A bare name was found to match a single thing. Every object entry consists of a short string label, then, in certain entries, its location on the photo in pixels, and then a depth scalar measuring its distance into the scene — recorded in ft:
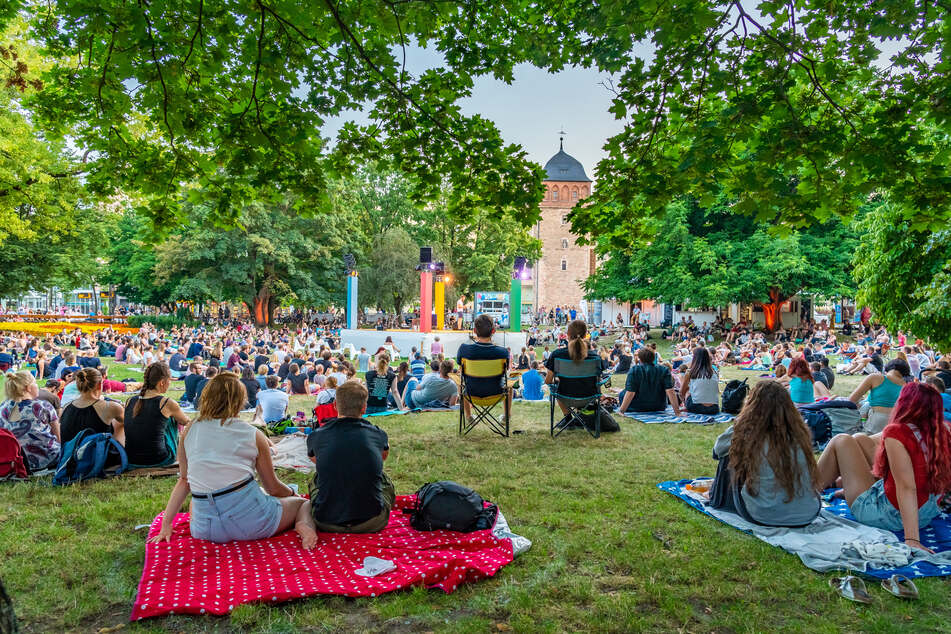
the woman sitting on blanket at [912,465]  11.76
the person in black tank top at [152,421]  16.58
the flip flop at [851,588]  9.72
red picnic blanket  9.62
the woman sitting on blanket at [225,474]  11.46
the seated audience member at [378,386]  30.45
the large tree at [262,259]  108.99
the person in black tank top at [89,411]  17.06
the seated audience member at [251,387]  32.78
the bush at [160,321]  123.75
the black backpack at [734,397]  28.50
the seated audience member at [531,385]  35.94
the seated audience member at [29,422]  17.93
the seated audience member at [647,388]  29.48
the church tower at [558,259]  205.67
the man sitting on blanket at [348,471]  11.94
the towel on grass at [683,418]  27.27
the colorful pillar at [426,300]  84.02
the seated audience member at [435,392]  31.83
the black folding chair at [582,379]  22.90
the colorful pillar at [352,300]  91.71
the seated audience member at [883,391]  19.26
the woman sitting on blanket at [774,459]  12.53
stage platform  76.89
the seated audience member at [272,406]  28.07
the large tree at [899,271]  37.76
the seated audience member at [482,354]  23.09
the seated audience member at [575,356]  22.91
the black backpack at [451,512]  12.62
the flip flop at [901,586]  9.70
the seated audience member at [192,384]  32.90
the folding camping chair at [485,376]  23.00
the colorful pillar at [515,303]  87.45
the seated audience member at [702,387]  28.25
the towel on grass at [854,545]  10.83
